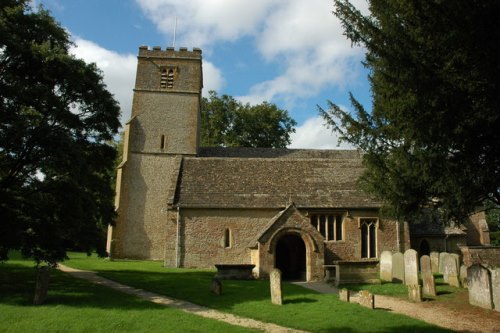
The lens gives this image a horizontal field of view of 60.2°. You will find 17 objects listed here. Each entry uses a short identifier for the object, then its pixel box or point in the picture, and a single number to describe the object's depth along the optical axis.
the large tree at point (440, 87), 9.23
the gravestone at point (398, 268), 18.33
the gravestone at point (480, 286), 12.45
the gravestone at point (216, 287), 14.93
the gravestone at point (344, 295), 13.77
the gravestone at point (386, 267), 19.06
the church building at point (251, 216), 20.64
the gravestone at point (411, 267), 16.44
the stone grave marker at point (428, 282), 14.70
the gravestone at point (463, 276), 16.42
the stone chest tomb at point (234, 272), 19.38
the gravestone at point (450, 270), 16.65
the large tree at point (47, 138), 13.76
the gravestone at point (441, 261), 18.56
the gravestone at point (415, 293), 13.75
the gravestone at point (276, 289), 13.20
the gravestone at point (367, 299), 12.47
